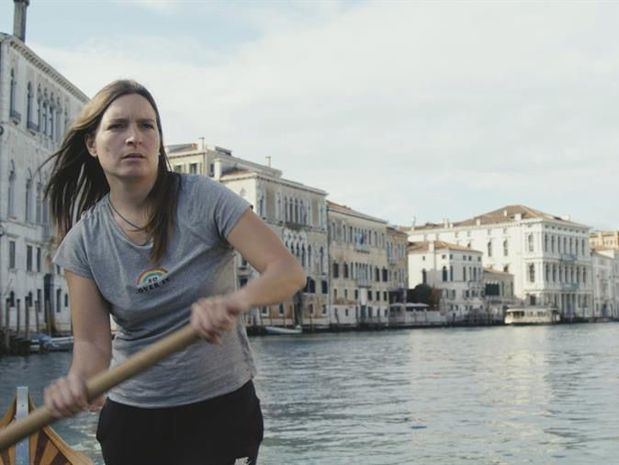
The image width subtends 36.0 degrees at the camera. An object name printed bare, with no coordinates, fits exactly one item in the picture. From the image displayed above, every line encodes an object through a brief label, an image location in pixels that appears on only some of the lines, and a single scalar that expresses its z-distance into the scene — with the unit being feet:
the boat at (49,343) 72.25
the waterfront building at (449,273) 202.59
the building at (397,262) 184.29
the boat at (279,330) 127.71
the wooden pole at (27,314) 80.10
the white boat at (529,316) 202.18
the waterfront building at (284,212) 136.56
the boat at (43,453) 11.56
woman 5.62
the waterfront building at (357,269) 163.53
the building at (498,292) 213.87
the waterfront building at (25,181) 81.20
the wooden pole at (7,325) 68.74
